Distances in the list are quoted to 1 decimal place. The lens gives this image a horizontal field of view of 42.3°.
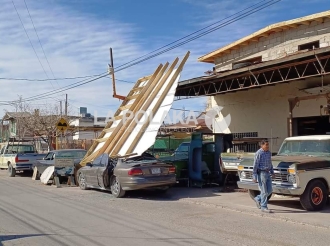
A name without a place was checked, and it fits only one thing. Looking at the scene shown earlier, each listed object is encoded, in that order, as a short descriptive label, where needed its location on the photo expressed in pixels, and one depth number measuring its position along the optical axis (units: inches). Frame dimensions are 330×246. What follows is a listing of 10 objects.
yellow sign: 987.3
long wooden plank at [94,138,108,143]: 710.0
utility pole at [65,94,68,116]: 1756.5
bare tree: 1530.5
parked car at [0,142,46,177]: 925.8
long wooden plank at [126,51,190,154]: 612.1
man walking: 410.9
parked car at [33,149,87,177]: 734.5
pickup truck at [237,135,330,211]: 407.2
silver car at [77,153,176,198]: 520.1
